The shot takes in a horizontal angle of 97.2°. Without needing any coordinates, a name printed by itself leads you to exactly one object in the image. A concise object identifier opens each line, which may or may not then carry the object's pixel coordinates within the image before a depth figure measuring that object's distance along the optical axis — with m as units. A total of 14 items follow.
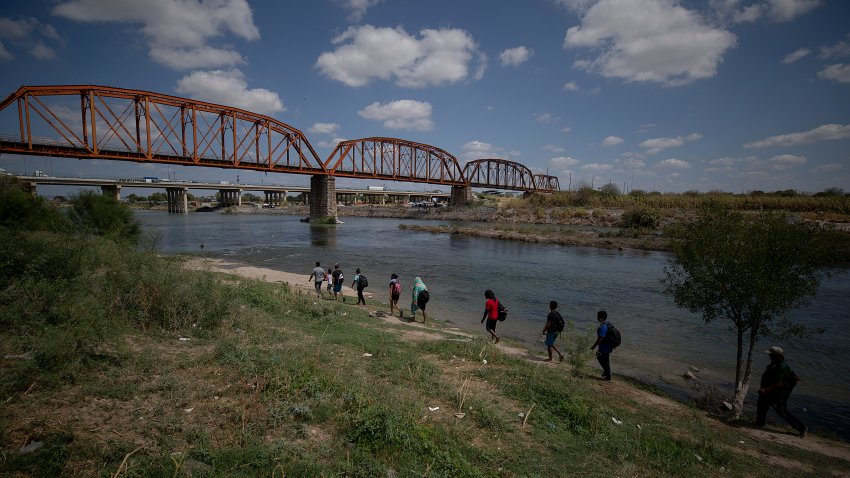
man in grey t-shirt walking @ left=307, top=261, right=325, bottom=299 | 18.02
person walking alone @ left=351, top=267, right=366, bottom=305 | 16.81
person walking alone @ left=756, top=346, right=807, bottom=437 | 8.51
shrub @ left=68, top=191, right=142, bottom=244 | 25.61
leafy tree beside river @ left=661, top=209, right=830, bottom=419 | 9.28
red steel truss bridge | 47.75
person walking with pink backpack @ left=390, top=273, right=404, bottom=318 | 16.00
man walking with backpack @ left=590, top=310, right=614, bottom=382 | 10.38
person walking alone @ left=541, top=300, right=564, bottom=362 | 11.49
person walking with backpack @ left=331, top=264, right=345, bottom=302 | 17.48
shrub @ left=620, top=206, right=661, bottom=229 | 57.97
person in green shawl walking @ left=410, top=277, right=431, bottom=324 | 14.80
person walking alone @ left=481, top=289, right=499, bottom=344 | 12.80
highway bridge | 89.93
